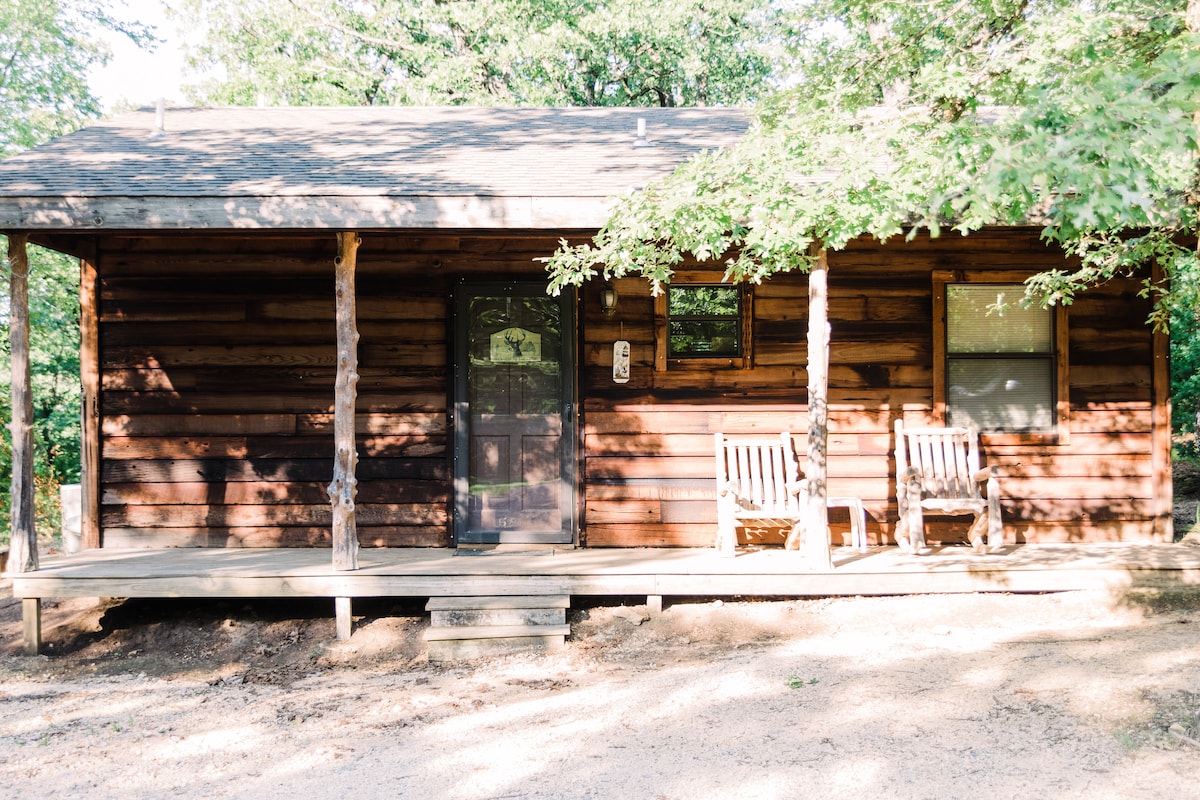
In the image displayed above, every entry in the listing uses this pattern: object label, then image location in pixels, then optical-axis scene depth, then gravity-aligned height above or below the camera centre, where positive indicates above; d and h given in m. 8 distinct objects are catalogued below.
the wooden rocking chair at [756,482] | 5.75 -0.59
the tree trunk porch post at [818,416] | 5.26 -0.11
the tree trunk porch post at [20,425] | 5.20 -0.16
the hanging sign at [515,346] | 6.34 +0.39
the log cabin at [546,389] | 6.33 +0.07
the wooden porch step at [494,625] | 5.09 -1.36
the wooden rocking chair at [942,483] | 5.82 -0.60
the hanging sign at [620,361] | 6.28 +0.27
